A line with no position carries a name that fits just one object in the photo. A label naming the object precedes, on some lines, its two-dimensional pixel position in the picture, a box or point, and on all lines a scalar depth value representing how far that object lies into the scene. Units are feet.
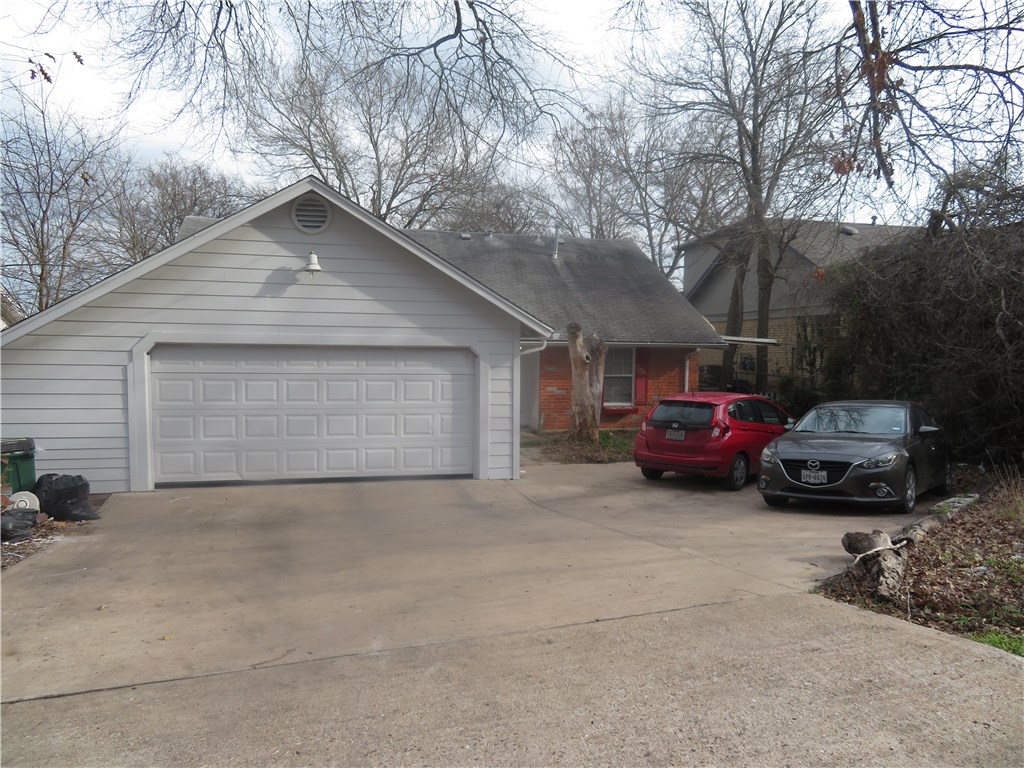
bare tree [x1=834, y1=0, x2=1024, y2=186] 28.73
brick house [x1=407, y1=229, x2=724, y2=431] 62.80
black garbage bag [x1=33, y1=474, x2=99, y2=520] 30.25
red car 39.70
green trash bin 30.50
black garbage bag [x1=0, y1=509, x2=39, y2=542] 26.34
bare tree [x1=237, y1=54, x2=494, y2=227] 75.43
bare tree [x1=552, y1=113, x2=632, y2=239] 66.18
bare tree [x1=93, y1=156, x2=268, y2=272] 83.46
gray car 32.42
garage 35.83
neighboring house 55.42
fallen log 19.80
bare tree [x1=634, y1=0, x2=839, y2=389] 50.91
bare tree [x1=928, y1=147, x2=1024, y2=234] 38.70
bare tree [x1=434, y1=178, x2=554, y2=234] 100.68
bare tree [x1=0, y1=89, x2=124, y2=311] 52.75
